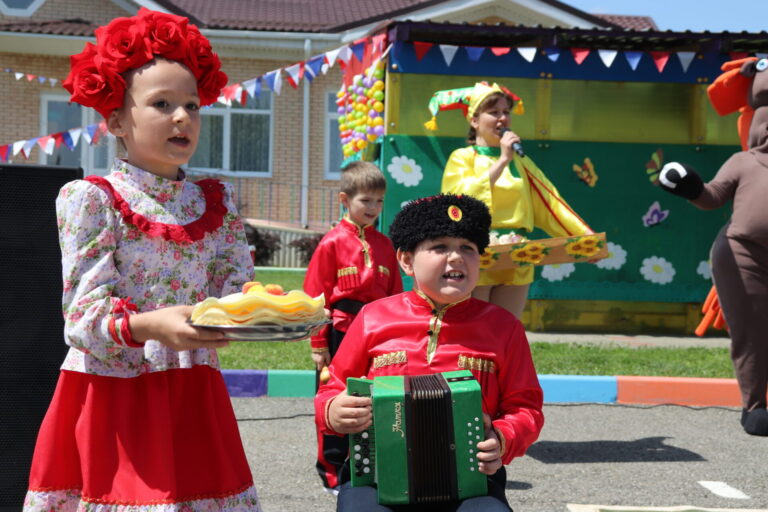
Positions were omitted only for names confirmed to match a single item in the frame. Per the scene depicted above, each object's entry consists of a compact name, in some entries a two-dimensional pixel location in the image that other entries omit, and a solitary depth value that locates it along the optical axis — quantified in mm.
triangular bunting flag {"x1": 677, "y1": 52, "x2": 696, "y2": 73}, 9781
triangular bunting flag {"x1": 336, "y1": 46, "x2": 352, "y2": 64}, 9852
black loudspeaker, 3559
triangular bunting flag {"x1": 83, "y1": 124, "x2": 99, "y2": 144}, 9969
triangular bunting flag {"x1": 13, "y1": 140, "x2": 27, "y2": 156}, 10262
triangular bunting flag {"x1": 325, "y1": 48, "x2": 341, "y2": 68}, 9820
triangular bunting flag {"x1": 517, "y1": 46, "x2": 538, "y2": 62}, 9349
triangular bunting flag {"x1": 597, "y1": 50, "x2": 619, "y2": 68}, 9484
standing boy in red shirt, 4988
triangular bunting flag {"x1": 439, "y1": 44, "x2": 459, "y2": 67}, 9461
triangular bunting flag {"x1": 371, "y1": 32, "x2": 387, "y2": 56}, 9711
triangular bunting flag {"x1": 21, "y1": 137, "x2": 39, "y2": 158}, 10352
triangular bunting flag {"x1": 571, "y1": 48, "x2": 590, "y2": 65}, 9512
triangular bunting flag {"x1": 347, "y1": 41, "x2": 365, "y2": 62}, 10138
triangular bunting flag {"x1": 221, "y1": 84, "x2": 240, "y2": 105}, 9889
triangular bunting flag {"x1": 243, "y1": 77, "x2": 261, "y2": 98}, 10008
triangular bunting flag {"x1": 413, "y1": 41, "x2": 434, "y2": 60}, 9414
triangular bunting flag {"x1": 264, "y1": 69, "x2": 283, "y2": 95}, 10039
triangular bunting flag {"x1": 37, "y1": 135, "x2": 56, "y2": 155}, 10039
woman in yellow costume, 5246
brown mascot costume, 5973
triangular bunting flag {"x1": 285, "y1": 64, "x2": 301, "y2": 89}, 9980
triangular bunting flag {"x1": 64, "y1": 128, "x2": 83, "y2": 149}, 10039
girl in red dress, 2656
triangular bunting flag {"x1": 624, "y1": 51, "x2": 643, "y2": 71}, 9609
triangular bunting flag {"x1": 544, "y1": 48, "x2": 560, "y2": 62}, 9562
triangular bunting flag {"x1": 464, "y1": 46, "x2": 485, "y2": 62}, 9367
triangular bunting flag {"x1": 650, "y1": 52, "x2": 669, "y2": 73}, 9719
